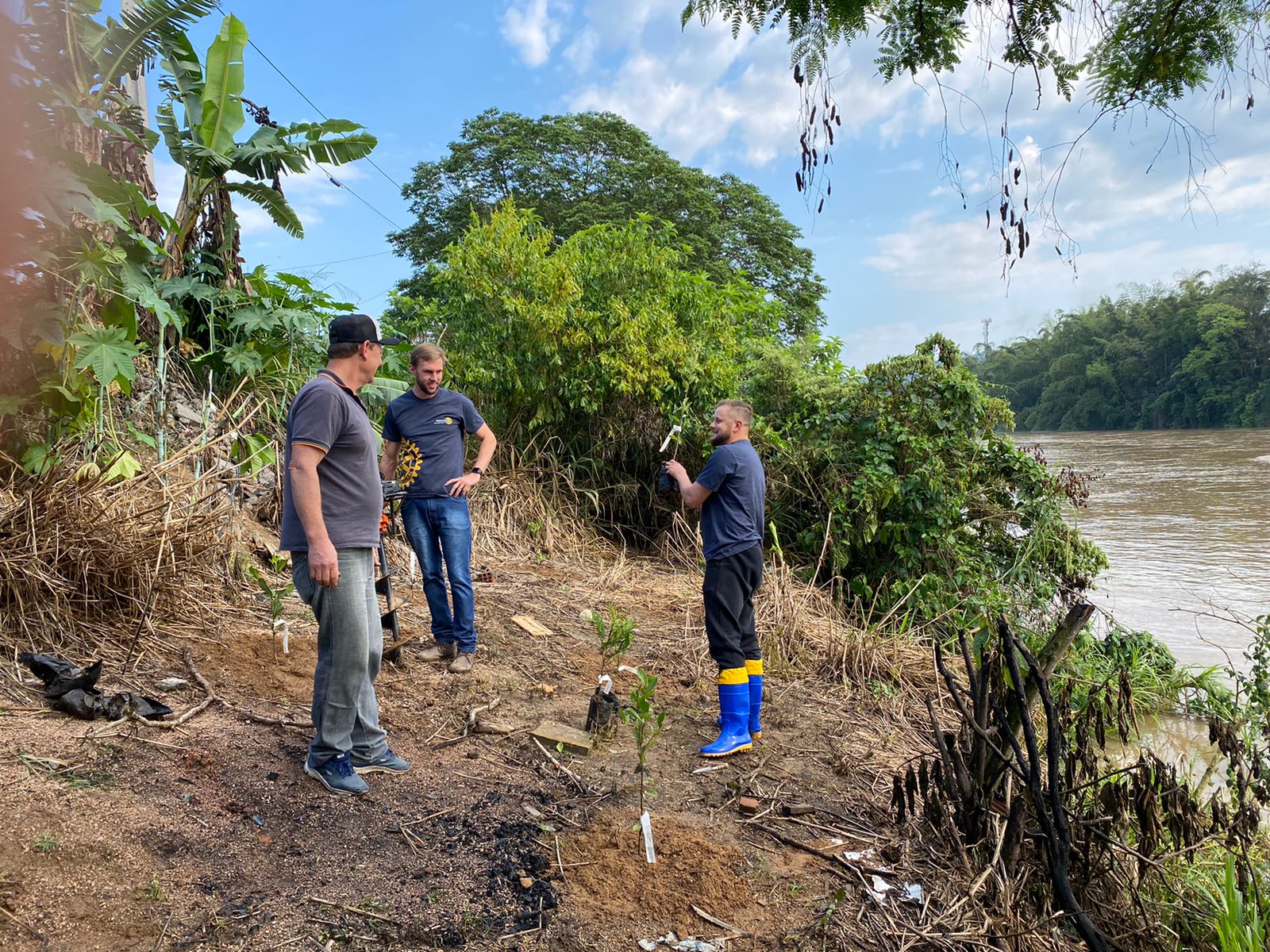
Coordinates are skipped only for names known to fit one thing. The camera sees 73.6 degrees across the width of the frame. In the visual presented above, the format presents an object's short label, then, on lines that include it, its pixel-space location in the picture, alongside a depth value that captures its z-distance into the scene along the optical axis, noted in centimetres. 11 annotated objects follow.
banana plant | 798
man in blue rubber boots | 439
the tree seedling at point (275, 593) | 485
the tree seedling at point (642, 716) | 343
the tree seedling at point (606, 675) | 450
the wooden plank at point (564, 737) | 423
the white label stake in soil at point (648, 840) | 318
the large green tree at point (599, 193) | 2644
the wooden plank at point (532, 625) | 634
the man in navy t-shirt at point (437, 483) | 513
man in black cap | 321
